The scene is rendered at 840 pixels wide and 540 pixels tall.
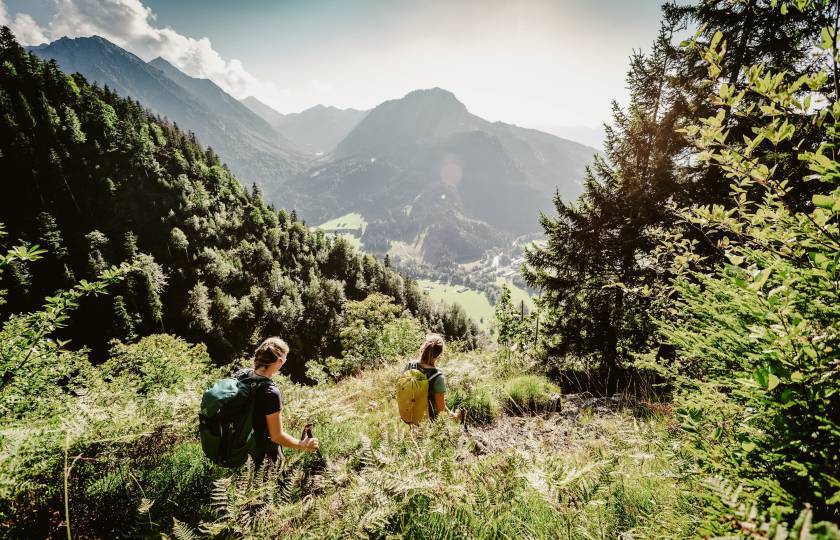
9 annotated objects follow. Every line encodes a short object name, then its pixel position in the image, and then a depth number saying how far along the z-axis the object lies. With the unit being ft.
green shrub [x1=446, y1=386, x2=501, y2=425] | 18.83
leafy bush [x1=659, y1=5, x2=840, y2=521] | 3.79
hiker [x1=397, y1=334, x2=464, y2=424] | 14.01
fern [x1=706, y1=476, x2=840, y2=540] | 2.05
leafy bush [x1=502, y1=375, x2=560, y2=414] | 20.49
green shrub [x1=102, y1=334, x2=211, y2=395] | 25.14
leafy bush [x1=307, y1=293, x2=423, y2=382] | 44.45
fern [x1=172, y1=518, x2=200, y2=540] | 5.50
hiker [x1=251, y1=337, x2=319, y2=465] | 10.96
